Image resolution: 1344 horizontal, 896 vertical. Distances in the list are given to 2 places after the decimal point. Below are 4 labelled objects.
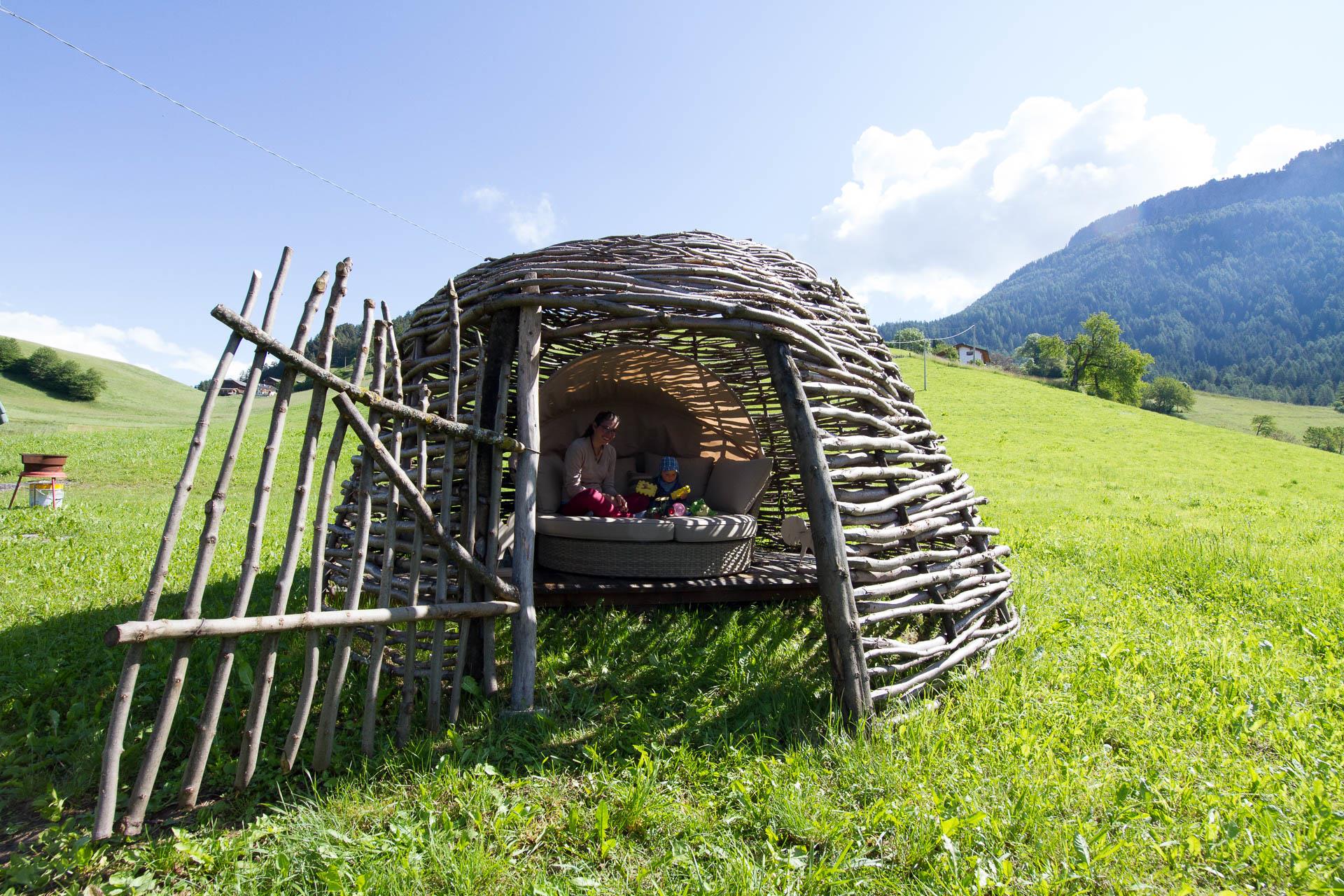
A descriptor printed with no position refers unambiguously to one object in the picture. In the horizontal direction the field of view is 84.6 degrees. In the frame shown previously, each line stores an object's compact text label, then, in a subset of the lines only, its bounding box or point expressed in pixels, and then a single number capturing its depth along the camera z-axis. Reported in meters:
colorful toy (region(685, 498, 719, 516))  5.83
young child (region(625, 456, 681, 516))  6.24
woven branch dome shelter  3.75
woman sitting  5.79
